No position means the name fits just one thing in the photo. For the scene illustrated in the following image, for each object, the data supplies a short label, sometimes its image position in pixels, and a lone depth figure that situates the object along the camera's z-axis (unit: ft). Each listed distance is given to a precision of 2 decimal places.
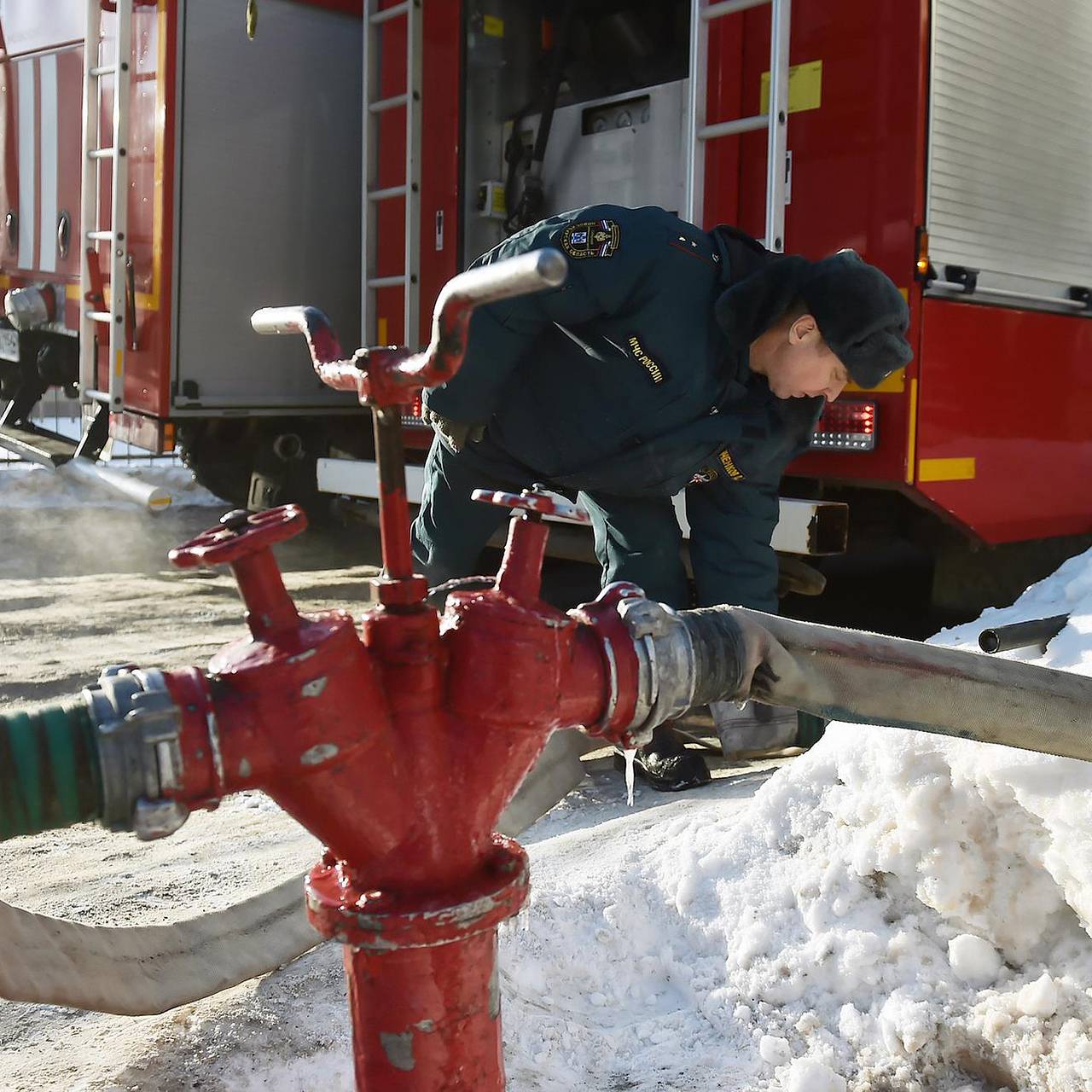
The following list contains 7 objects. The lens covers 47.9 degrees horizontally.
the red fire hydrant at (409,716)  3.29
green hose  3.24
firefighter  8.22
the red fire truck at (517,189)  13.15
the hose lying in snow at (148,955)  5.83
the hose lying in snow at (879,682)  4.22
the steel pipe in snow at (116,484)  18.40
